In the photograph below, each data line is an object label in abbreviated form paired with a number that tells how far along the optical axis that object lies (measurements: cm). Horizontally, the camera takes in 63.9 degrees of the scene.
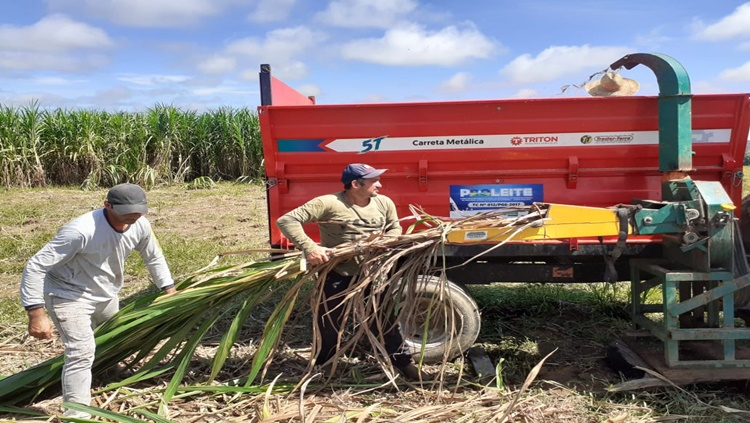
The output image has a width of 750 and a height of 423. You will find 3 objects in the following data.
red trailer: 447
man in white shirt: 339
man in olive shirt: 386
